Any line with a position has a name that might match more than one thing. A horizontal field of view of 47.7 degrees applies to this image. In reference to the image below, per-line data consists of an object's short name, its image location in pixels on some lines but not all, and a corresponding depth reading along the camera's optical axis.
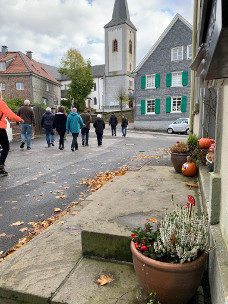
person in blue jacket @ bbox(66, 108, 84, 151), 11.29
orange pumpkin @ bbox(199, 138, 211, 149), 4.76
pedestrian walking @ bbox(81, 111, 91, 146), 13.05
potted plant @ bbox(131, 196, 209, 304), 1.71
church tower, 54.66
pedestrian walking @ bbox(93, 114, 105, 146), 13.09
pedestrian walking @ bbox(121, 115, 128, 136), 20.31
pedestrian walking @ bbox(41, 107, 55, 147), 12.24
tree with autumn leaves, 46.72
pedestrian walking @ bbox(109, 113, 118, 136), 20.24
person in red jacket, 5.98
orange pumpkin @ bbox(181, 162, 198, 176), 4.80
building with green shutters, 28.62
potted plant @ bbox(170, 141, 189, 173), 5.26
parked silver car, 25.61
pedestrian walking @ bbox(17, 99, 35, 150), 11.02
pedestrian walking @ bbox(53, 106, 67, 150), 11.46
